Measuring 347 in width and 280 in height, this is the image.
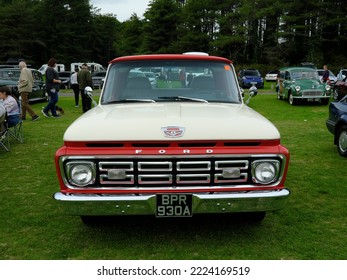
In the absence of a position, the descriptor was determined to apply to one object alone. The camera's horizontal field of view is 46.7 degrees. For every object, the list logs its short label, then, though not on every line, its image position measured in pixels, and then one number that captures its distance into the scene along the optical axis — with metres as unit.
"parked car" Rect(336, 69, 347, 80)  21.92
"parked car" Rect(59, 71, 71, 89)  34.19
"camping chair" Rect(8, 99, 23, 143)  9.44
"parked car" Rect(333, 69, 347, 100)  17.05
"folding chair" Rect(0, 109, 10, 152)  7.95
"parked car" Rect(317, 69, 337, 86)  28.95
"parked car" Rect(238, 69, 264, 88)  33.81
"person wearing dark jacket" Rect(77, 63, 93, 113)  15.60
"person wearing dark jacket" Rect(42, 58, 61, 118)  13.85
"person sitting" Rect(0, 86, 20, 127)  8.92
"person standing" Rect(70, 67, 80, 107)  17.78
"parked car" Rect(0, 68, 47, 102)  18.39
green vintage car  18.12
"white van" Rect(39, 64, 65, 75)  56.06
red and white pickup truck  3.62
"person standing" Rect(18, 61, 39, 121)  13.17
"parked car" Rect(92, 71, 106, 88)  32.75
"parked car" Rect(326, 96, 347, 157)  8.03
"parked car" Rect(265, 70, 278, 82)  43.59
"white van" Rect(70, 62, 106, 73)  48.03
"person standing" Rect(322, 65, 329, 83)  23.62
